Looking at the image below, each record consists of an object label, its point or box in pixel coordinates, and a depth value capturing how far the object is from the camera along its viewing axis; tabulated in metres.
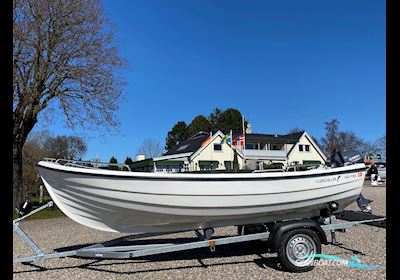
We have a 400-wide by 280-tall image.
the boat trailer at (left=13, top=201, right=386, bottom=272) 4.23
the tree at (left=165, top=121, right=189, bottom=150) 61.96
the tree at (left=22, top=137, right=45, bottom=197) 25.87
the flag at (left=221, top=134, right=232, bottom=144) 32.33
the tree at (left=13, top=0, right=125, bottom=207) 12.68
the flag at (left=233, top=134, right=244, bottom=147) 31.67
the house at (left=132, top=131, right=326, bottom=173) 33.25
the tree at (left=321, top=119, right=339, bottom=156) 46.03
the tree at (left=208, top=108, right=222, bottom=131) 59.44
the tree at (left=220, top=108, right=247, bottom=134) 58.85
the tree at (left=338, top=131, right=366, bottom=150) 45.85
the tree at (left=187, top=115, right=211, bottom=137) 59.06
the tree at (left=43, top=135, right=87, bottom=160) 40.62
